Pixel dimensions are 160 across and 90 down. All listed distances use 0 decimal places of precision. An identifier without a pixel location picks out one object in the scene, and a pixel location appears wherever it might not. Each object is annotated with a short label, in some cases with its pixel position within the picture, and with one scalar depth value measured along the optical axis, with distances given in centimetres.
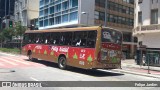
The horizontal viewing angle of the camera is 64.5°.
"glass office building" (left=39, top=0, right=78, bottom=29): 2253
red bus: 813
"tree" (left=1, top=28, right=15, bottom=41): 2953
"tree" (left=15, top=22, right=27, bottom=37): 2702
